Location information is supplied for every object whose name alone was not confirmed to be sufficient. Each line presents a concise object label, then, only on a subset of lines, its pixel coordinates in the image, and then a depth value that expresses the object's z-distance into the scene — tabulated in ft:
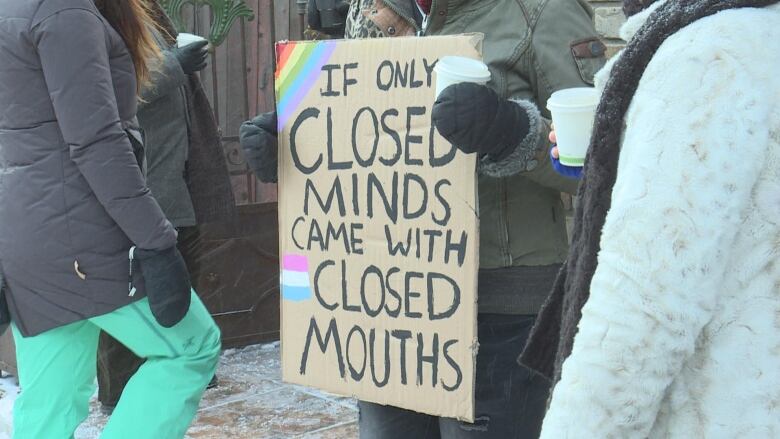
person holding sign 14.34
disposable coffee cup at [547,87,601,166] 11.76
